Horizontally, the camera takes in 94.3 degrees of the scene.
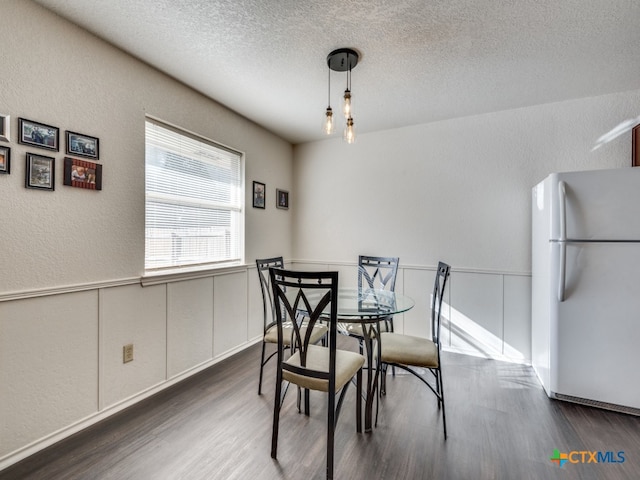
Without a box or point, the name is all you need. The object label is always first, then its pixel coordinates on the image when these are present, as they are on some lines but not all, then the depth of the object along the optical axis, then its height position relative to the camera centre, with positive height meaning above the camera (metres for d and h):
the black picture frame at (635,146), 2.43 +0.81
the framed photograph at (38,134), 1.60 +0.57
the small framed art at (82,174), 1.78 +0.40
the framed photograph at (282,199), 3.79 +0.53
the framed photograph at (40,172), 1.63 +0.37
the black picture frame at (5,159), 1.52 +0.40
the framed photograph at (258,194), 3.36 +0.52
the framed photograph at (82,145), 1.79 +0.57
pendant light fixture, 1.95 +1.27
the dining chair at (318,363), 1.49 -0.70
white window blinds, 2.36 +0.34
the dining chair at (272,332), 2.29 -0.73
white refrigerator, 1.98 -0.31
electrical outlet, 2.07 -0.81
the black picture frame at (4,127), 1.52 +0.57
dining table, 1.77 -0.45
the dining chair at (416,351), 1.86 -0.72
